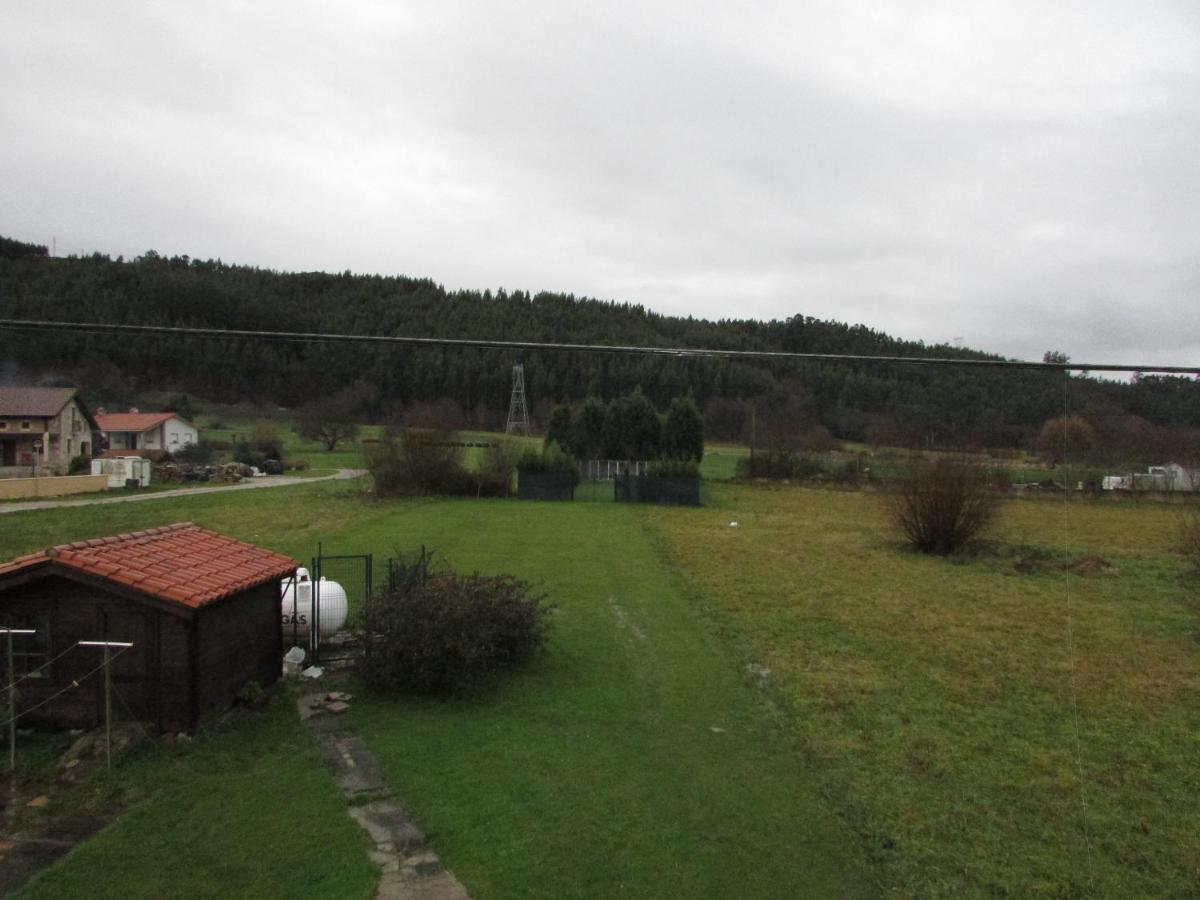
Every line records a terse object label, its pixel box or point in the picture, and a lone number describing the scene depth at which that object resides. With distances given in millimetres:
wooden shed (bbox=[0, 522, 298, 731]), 8695
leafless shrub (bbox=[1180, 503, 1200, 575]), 20875
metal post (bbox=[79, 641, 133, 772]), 7887
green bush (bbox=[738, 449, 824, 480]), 49062
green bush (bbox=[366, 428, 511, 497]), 36656
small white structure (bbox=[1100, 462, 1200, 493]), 45812
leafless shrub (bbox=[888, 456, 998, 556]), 26609
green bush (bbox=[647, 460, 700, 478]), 42062
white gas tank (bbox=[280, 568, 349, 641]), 12266
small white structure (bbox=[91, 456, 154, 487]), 34625
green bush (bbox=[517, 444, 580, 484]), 41312
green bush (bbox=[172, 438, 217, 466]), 36938
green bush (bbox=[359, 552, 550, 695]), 10656
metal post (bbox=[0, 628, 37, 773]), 7854
